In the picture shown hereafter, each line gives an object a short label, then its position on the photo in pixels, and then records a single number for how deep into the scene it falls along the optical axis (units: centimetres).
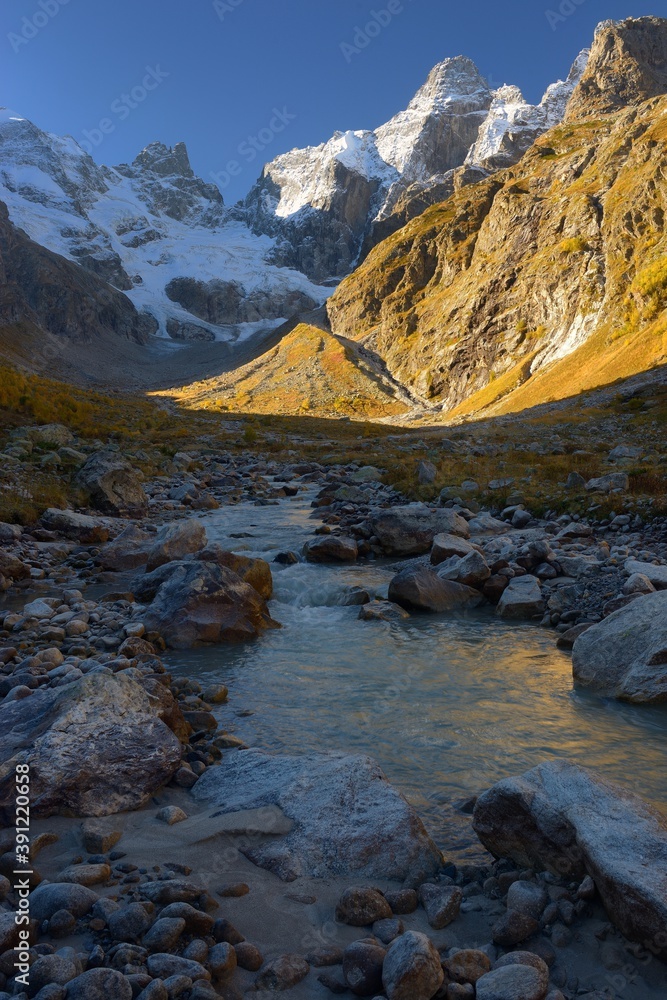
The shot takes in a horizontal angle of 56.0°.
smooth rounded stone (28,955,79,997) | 331
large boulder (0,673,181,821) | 534
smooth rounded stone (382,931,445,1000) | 348
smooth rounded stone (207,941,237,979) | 365
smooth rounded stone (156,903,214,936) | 389
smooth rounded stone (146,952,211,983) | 348
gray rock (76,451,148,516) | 1933
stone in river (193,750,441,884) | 476
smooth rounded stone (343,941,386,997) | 362
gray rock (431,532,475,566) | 1361
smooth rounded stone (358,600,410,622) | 1150
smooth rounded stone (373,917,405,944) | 404
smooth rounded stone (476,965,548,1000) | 343
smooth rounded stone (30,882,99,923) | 393
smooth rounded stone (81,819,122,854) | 487
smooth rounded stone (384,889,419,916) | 434
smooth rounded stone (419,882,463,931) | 421
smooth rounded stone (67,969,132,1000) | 321
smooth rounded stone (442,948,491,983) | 362
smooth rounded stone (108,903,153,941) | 376
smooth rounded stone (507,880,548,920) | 417
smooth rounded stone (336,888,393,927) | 419
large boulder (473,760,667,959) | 383
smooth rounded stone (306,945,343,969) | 385
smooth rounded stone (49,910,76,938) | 377
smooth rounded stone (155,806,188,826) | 535
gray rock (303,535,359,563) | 1539
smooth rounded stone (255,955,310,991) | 367
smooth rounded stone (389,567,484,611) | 1182
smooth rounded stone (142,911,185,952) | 369
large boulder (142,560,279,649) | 1021
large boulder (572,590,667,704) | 765
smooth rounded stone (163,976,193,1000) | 334
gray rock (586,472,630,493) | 1741
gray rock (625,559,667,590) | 1032
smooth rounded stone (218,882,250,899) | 440
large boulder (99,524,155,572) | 1416
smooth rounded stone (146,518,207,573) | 1389
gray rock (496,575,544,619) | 1127
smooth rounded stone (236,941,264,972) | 379
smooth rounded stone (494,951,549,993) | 364
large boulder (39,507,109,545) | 1602
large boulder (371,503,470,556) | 1594
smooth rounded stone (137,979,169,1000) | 324
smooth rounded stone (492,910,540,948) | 396
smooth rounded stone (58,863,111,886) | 434
